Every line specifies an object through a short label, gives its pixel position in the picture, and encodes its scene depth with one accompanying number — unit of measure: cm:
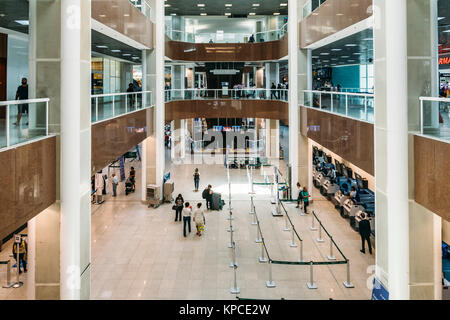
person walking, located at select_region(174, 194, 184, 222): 1840
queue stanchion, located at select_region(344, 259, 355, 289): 1145
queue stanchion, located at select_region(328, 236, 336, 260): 1358
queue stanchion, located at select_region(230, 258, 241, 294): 1126
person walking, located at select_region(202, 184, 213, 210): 2055
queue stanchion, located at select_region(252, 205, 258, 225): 1825
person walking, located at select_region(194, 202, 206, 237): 1632
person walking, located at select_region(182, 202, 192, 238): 1627
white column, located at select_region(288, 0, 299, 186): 2214
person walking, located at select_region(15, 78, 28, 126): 1005
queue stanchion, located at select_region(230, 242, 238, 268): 1325
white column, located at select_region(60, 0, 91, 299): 800
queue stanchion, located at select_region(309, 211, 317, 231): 1726
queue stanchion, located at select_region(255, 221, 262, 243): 1570
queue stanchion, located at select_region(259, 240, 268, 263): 1356
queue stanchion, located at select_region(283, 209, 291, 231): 1728
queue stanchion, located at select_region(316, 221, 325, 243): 1559
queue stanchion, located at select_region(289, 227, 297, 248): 1515
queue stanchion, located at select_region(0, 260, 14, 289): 1130
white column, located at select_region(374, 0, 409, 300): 793
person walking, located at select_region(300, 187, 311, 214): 1983
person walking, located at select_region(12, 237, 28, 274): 1198
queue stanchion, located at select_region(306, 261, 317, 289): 1141
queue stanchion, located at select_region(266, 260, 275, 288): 1152
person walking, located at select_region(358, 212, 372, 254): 1407
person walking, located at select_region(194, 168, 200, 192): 2455
